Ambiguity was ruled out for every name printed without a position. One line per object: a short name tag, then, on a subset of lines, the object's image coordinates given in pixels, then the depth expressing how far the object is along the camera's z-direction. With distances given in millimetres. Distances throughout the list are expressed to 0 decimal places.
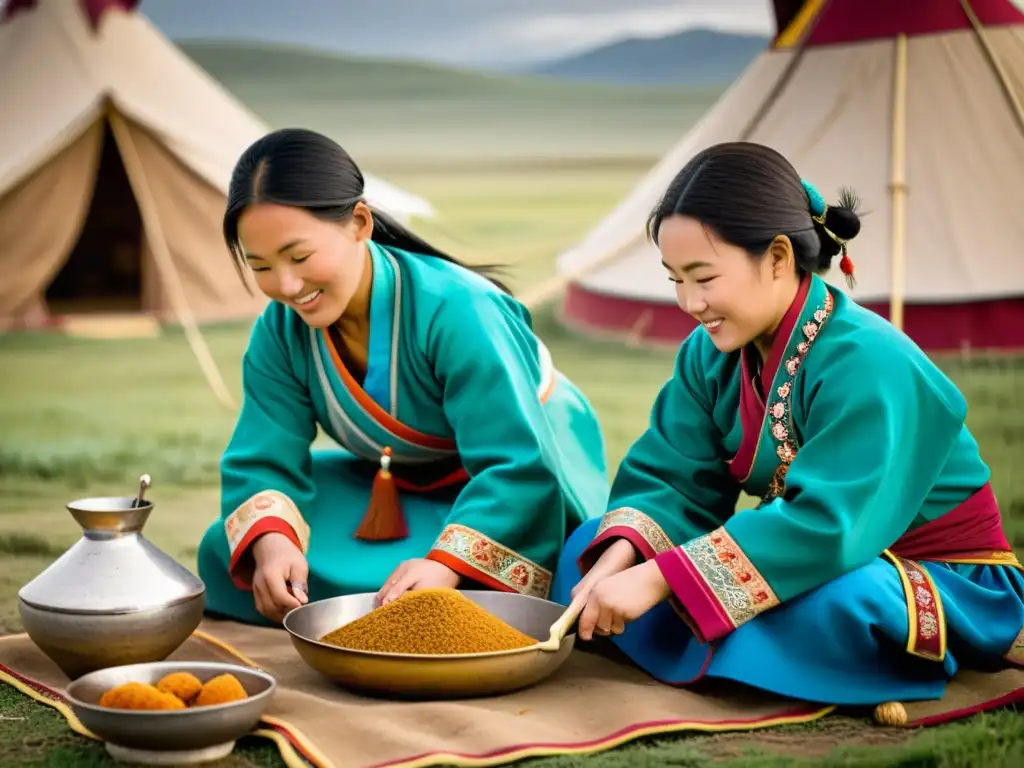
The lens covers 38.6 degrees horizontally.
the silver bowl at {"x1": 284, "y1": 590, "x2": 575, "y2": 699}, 2211
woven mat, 2053
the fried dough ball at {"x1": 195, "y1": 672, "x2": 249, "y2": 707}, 2041
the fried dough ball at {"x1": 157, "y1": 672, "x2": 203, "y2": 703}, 2059
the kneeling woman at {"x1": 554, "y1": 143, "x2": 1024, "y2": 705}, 2213
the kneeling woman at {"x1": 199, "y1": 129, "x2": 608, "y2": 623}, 2570
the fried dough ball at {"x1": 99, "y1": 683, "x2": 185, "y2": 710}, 1997
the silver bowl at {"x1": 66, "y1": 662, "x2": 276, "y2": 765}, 1973
